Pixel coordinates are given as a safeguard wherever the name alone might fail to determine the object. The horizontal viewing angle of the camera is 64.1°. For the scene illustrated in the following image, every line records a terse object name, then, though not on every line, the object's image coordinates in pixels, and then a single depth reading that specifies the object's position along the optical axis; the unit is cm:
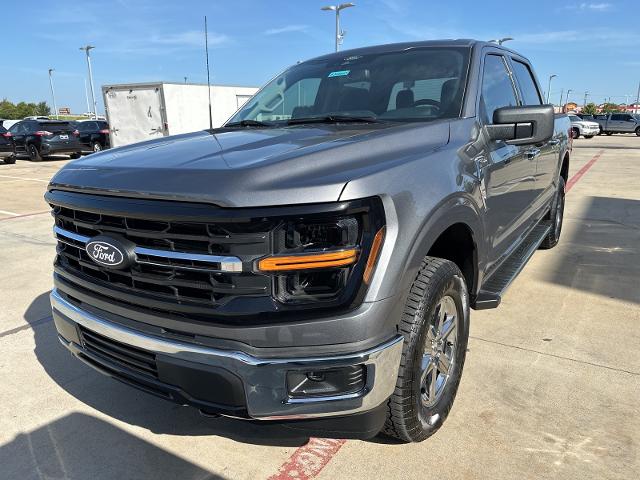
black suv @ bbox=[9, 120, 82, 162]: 1935
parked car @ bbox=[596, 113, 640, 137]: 3688
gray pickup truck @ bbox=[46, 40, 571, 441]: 180
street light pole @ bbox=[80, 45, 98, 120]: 4387
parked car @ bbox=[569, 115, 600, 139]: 3209
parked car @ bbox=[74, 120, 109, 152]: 2023
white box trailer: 1500
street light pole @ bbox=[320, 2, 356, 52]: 2558
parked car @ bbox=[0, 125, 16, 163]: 1791
